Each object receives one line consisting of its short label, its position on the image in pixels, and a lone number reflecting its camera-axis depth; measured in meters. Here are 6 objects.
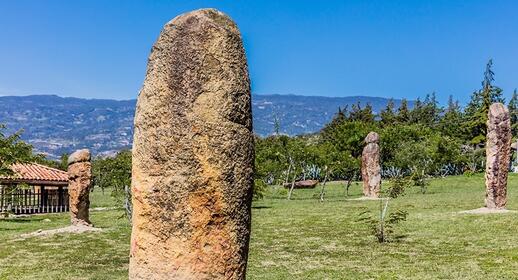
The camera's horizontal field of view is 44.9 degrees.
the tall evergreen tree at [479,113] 74.31
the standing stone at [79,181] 22.27
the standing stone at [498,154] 23.23
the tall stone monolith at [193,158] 6.12
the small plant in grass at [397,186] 19.27
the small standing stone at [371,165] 38.16
